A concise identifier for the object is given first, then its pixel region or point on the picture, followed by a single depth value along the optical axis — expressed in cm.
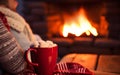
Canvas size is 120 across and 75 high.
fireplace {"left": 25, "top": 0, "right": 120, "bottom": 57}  252
